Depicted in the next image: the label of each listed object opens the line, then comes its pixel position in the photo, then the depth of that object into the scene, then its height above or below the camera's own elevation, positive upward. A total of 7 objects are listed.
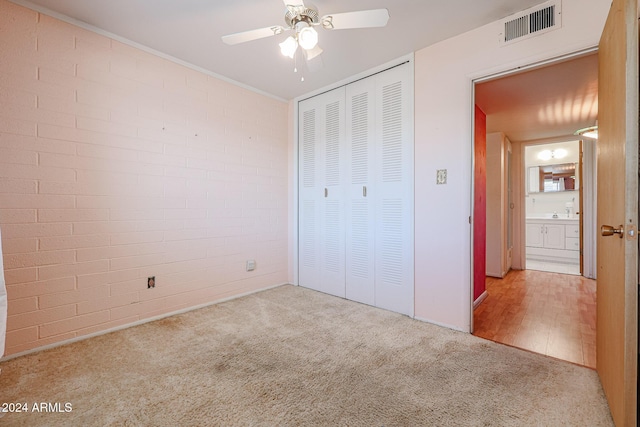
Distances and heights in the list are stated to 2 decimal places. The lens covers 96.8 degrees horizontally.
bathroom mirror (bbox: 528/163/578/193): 6.16 +0.61
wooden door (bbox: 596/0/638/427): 1.19 -0.01
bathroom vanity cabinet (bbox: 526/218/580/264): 5.66 -0.71
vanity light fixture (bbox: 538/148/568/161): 6.16 +1.13
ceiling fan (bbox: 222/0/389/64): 1.67 +1.15
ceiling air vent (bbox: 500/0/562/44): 1.97 +1.33
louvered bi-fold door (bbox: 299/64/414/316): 2.82 +0.19
